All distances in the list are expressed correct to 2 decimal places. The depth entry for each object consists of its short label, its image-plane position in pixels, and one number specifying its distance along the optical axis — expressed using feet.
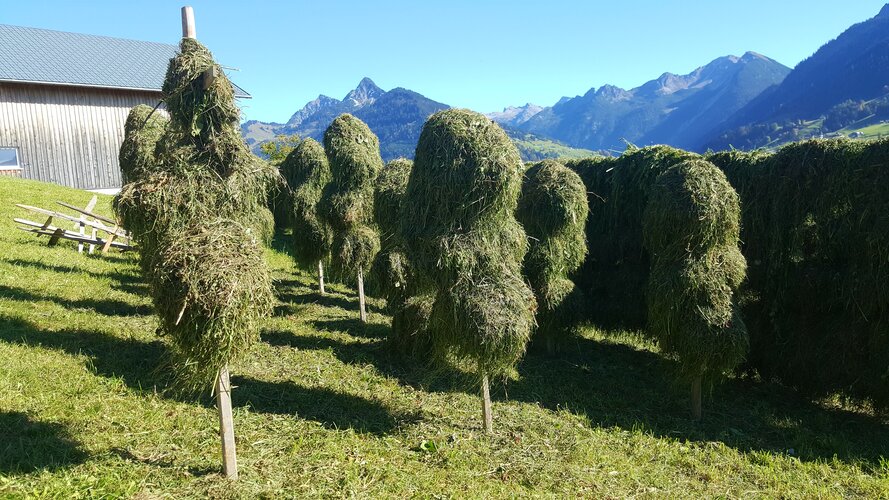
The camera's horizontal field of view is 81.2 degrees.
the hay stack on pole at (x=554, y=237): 29.58
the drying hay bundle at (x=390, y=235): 29.19
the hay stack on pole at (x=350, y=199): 33.91
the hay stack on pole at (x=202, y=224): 13.43
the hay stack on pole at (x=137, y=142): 31.00
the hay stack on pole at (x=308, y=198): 38.96
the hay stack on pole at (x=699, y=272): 22.41
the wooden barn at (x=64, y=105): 70.49
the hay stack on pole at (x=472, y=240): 18.70
